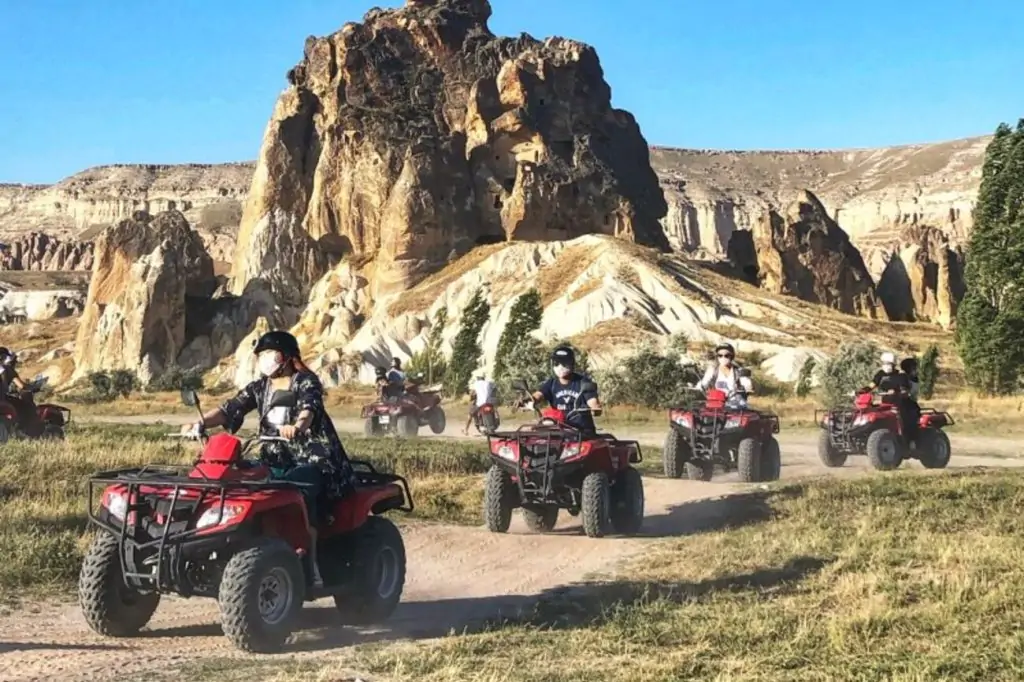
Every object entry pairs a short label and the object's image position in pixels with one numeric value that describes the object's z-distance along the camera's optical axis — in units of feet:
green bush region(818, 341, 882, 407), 126.00
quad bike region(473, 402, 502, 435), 87.51
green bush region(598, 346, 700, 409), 124.77
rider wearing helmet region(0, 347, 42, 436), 62.54
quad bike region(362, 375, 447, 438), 87.51
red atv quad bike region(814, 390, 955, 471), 57.31
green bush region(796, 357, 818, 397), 141.49
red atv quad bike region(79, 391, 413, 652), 21.83
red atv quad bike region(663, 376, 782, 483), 52.01
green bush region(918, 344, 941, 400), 140.46
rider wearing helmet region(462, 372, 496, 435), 88.22
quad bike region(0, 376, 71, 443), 62.34
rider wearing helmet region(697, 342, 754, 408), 51.78
